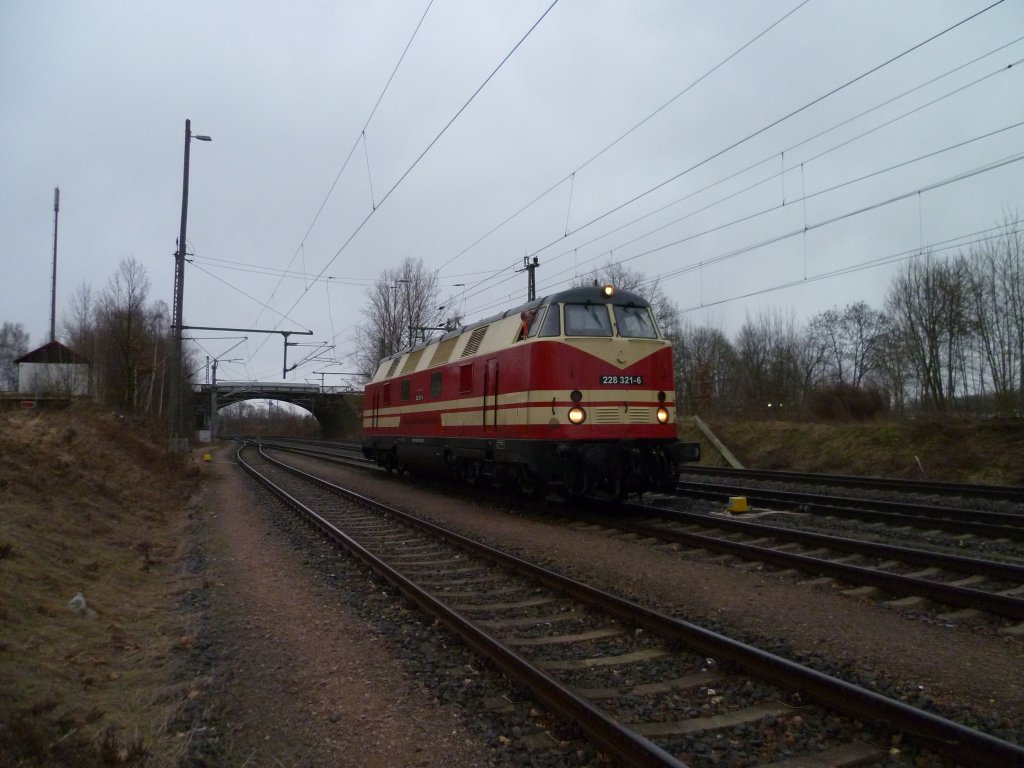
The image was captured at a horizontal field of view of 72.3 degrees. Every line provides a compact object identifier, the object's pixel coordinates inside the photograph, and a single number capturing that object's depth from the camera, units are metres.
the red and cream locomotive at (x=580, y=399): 11.38
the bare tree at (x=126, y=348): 28.22
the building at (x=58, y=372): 25.88
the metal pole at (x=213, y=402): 54.47
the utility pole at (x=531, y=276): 27.03
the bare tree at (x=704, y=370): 40.97
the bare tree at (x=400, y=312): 49.25
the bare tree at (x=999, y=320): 24.95
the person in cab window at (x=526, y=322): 12.19
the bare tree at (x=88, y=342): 31.09
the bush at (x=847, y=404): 27.22
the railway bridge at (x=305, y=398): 64.88
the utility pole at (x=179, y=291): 21.66
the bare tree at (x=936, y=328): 28.11
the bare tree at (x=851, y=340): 45.41
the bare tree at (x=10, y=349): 53.58
